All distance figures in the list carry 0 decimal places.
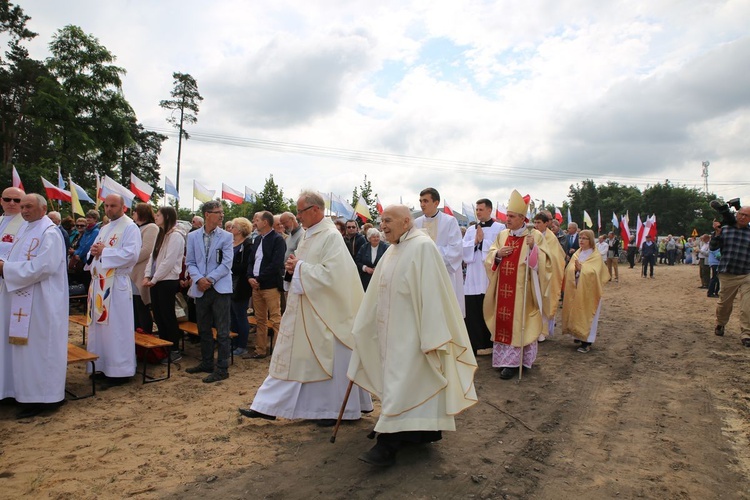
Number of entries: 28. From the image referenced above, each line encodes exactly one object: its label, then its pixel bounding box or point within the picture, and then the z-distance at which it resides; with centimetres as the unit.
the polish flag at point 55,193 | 1252
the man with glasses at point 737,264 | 820
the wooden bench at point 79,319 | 701
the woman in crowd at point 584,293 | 794
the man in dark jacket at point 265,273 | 710
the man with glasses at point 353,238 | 959
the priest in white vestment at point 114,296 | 587
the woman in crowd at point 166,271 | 669
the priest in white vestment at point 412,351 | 367
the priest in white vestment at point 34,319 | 500
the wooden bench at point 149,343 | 599
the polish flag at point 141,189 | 1269
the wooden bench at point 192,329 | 708
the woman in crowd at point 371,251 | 867
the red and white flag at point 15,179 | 1009
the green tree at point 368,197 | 2967
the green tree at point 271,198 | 2781
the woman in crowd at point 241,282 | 765
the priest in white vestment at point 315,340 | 459
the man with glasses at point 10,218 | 532
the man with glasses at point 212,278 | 623
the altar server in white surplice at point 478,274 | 770
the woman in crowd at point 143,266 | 695
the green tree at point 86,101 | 2666
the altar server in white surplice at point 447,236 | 697
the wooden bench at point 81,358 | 538
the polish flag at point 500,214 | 2181
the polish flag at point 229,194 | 1604
